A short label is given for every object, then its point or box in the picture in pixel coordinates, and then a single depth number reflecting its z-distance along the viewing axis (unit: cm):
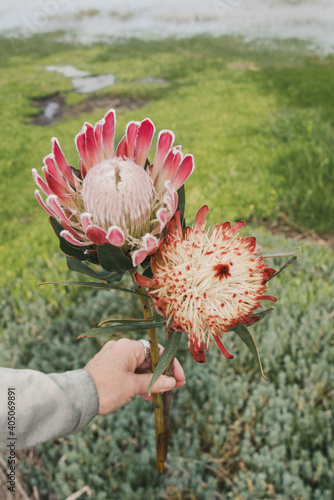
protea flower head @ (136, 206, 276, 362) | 63
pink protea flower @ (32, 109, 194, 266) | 59
